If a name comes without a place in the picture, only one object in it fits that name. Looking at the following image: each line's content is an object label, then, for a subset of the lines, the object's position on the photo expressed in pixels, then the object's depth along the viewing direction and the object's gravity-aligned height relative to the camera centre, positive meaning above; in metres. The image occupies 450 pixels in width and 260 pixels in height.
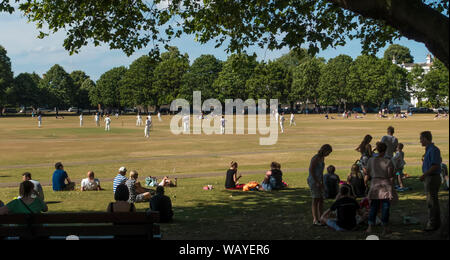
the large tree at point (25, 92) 104.64 +5.63
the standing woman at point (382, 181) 8.48 -1.24
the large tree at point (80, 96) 136.75 +6.11
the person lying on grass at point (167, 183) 15.77 -2.34
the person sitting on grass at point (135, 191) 12.64 -2.18
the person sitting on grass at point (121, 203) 7.46 -1.43
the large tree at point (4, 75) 99.81 +9.27
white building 153.12 +4.86
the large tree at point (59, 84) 127.77 +8.99
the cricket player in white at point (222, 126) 44.16 -1.07
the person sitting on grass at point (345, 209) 9.05 -1.87
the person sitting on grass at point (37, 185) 10.30 -1.65
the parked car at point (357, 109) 121.19 +1.68
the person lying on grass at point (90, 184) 15.27 -2.28
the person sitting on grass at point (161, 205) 10.55 -2.07
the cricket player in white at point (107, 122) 49.38 -0.74
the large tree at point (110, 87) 131.25 +8.40
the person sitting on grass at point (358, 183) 12.80 -1.91
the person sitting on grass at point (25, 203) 7.91 -1.53
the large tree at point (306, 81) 119.25 +8.99
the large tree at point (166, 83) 114.12 +8.20
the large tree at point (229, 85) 112.19 +7.55
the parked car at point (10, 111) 126.41 +1.34
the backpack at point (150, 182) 15.74 -2.29
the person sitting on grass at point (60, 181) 15.30 -2.18
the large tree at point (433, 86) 103.19 +6.93
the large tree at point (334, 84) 118.38 +8.20
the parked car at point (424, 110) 110.79 +1.28
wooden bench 6.75 -1.65
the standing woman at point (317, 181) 9.34 -1.37
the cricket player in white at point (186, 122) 46.62 -0.66
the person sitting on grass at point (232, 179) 15.23 -2.13
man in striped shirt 12.54 -1.72
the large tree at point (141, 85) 117.12 +7.89
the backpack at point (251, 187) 15.07 -2.36
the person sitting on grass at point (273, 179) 15.06 -2.12
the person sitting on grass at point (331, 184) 13.09 -1.99
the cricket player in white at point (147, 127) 38.59 -1.02
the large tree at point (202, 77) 113.99 +9.96
